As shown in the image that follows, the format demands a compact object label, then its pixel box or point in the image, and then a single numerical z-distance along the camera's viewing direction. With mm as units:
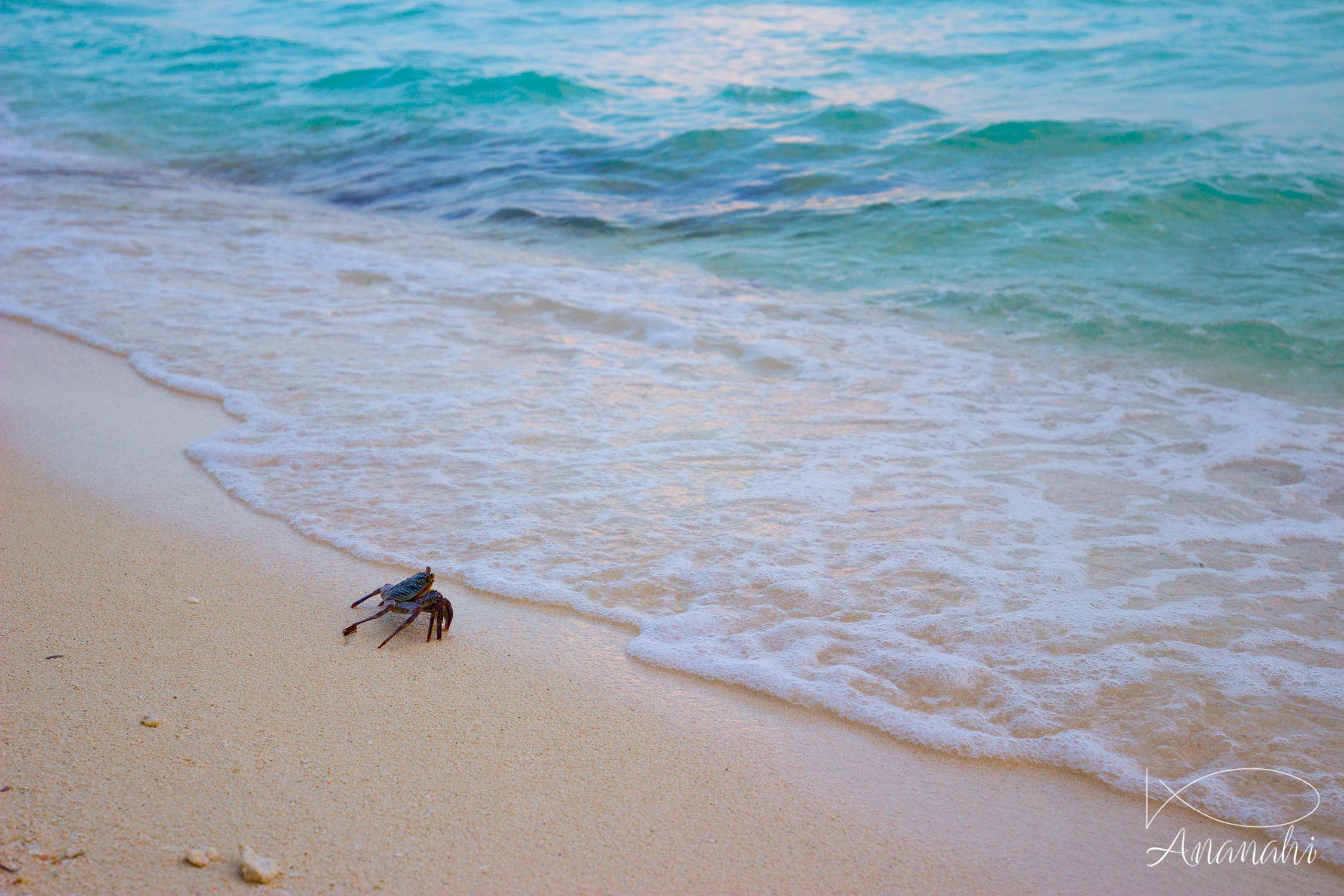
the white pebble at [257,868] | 1744
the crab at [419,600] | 2707
